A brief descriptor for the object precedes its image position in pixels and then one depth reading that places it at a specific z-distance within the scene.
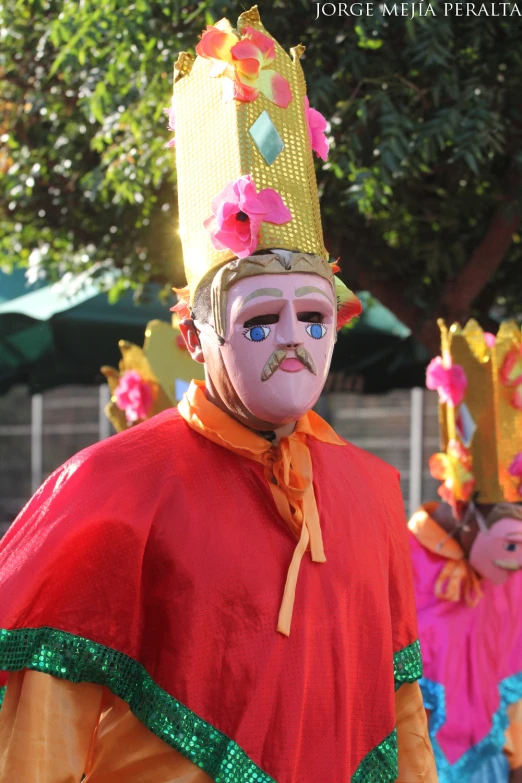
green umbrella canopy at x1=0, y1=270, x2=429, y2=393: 7.45
